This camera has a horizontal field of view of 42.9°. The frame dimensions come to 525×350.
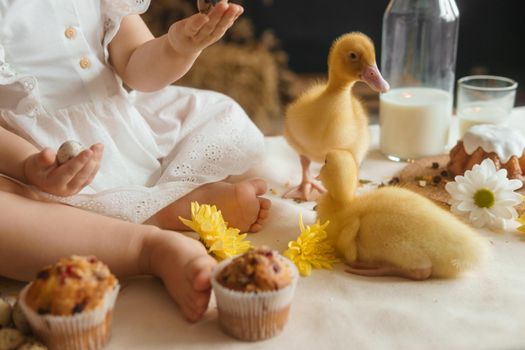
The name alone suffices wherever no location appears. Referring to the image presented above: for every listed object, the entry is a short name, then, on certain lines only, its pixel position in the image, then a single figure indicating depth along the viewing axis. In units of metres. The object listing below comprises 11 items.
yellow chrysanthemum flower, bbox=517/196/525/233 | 1.01
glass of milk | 1.35
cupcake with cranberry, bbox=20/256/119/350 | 0.70
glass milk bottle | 1.32
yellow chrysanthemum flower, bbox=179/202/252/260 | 0.93
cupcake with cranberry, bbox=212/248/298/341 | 0.73
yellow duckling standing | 1.02
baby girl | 0.84
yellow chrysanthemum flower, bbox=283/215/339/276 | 0.92
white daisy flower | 1.02
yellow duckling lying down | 0.86
